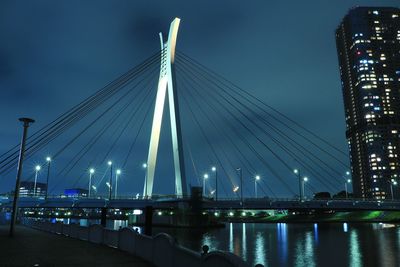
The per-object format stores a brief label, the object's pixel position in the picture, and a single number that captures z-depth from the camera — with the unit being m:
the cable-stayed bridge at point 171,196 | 48.03
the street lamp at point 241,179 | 88.88
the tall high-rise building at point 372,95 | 162.25
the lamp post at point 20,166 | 22.77
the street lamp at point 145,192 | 58.17
